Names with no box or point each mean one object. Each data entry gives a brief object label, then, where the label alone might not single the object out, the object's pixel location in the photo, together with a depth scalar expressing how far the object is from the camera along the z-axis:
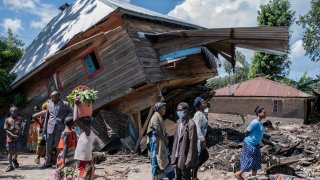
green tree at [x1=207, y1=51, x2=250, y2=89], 52.64
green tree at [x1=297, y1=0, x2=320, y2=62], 35.22
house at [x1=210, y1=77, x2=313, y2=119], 25.98
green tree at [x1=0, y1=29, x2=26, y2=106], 13.16
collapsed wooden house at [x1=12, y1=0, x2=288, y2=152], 10.90
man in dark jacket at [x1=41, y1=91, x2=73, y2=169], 8.12
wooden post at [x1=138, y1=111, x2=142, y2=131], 11.49
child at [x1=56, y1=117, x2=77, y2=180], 5.38
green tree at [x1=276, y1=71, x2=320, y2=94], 30.63
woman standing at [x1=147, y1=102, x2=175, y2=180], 6.24
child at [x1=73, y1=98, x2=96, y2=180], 5.02
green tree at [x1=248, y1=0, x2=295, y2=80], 30.98
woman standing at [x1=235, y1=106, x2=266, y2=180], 6.63
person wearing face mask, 5.80
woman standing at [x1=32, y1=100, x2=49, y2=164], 8.99
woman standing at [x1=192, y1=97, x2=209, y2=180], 6.38
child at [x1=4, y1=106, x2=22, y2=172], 7.89
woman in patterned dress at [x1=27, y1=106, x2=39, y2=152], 11.05
